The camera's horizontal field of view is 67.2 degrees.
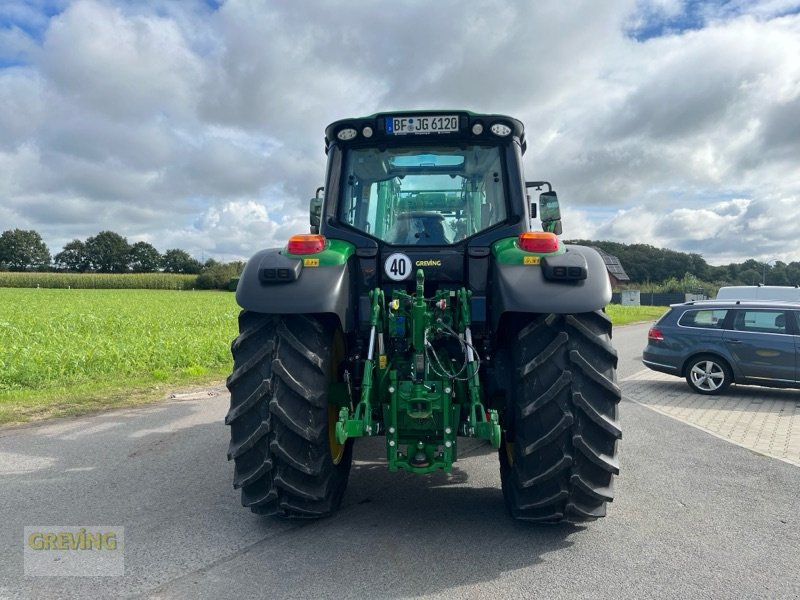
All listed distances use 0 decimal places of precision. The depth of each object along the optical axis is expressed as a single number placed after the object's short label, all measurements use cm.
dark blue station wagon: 987
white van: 1688
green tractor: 363
